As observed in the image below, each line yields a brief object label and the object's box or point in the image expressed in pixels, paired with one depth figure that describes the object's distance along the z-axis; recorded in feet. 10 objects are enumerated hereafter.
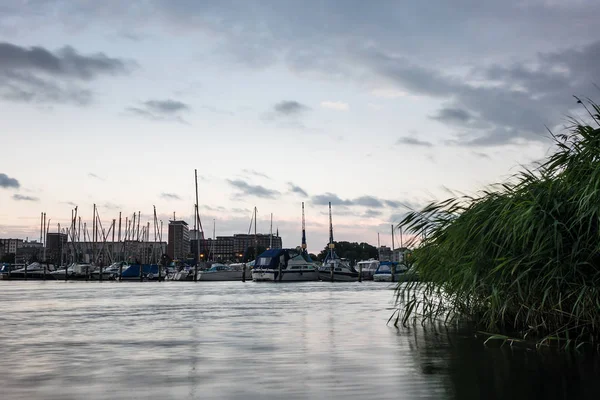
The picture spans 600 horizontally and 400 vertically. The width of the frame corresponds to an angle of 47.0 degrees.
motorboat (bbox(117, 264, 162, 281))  364.58
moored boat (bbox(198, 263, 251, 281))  347.97
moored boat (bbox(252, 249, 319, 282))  295.07
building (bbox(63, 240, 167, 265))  433.19
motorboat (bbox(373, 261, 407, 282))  302.66
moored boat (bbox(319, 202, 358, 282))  311.47
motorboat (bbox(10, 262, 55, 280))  402.31
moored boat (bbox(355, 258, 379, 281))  377.30
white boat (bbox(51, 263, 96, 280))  382.63
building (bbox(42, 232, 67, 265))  612.70
